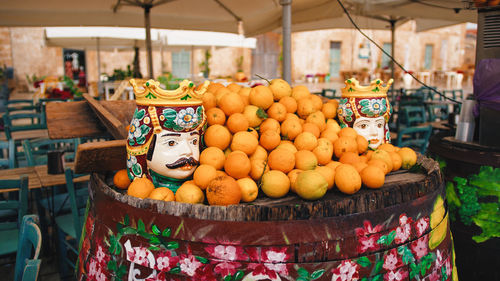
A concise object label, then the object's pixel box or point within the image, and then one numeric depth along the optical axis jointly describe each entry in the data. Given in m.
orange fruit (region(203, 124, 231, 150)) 1.43
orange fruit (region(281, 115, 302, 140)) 1.60
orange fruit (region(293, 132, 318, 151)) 1.52
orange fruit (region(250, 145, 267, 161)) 1.45
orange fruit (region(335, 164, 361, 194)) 1.26
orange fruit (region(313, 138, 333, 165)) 1.52
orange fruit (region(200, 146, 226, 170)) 1.37
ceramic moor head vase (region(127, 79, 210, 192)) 1.27
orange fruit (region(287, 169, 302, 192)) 1.32
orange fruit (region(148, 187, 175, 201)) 1.24
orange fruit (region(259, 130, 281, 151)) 1.50
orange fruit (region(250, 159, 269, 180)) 1.37
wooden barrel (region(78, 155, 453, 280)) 1.03
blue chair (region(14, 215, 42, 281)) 1.45
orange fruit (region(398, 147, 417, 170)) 1.59
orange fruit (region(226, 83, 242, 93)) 1.80
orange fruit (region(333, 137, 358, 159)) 1.58
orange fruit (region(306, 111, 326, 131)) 1.71
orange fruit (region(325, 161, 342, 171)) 1.46
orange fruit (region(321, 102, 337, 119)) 1.89
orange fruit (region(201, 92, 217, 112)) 1.59
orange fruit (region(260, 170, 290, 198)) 1.26
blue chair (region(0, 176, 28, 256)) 2.36
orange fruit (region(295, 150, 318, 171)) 1.42
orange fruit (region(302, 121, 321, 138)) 1.62
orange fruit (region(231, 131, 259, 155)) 1.42
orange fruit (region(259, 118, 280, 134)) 1.58
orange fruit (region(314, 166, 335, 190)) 1.33
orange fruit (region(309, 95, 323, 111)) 1.83
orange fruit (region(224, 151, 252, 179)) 1.31
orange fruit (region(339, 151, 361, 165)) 1.48
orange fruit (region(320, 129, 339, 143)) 1.64
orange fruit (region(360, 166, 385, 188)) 1.30
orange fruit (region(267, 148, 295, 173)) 1.38
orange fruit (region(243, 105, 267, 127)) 1.59
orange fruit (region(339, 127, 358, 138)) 1.63
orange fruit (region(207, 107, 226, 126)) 1.50
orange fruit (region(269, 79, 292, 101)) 1.76
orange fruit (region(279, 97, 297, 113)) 1.73
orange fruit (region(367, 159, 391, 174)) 1.43
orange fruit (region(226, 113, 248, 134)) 1.49
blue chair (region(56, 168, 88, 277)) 2.56
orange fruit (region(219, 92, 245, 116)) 1.55
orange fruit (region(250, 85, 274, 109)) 1.64
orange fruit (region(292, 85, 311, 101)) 1.84
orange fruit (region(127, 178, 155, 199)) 1.25
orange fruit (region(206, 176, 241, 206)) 1.15
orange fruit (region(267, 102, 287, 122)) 1.64
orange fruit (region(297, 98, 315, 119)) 1.76
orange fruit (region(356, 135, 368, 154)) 1.65
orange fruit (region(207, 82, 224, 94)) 1.73
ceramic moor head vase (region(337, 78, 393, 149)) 1.73
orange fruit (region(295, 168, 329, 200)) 1.18
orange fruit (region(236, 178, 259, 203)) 1.24
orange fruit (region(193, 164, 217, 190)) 1.27
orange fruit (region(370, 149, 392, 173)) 1.51
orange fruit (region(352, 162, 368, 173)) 1.38
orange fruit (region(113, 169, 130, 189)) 1.43
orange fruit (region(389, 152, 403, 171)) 1.55
